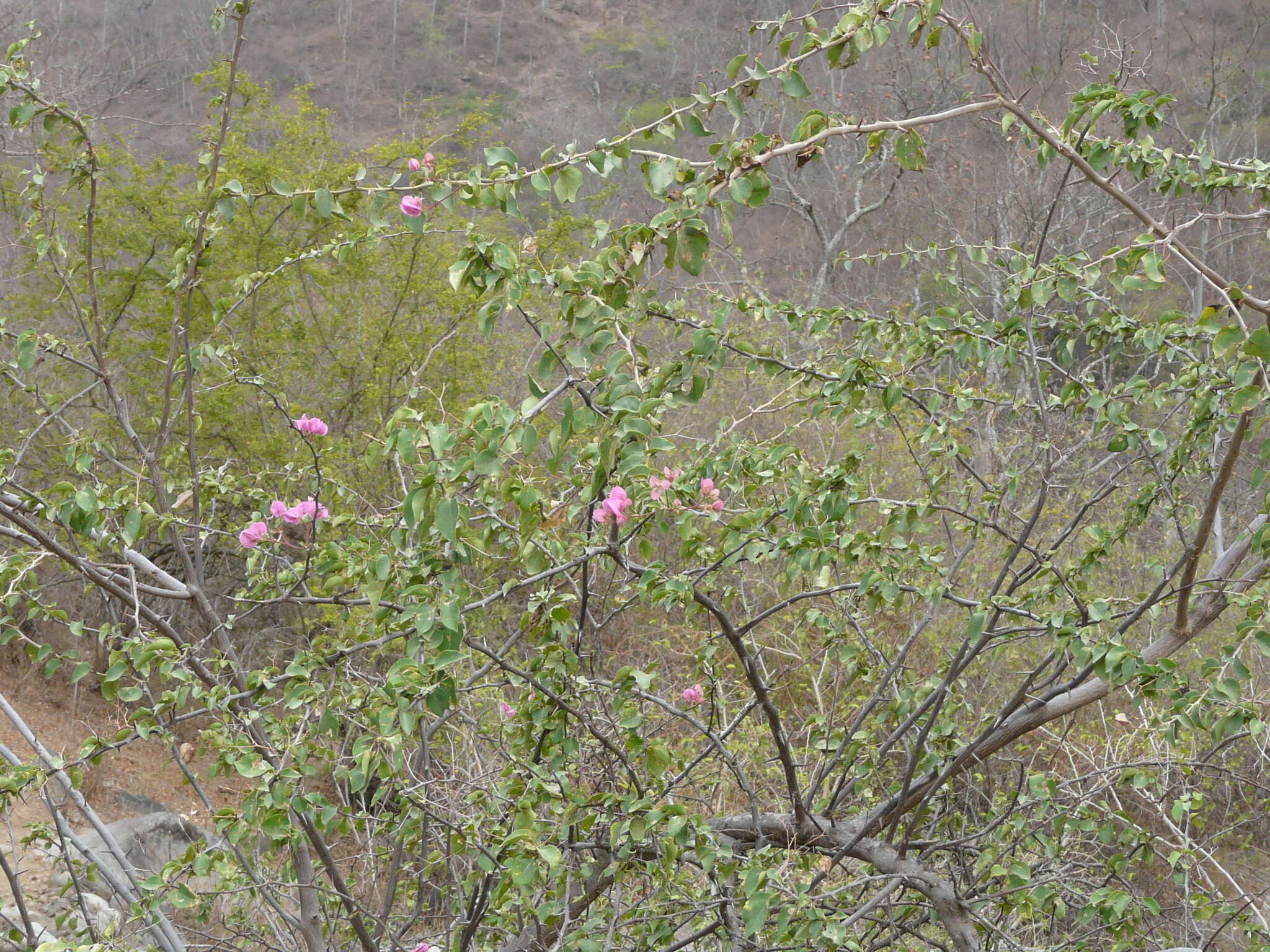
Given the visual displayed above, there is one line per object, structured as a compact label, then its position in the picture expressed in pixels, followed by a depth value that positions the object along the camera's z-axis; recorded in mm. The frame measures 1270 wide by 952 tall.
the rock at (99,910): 7613
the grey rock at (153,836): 10977
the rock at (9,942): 3444
